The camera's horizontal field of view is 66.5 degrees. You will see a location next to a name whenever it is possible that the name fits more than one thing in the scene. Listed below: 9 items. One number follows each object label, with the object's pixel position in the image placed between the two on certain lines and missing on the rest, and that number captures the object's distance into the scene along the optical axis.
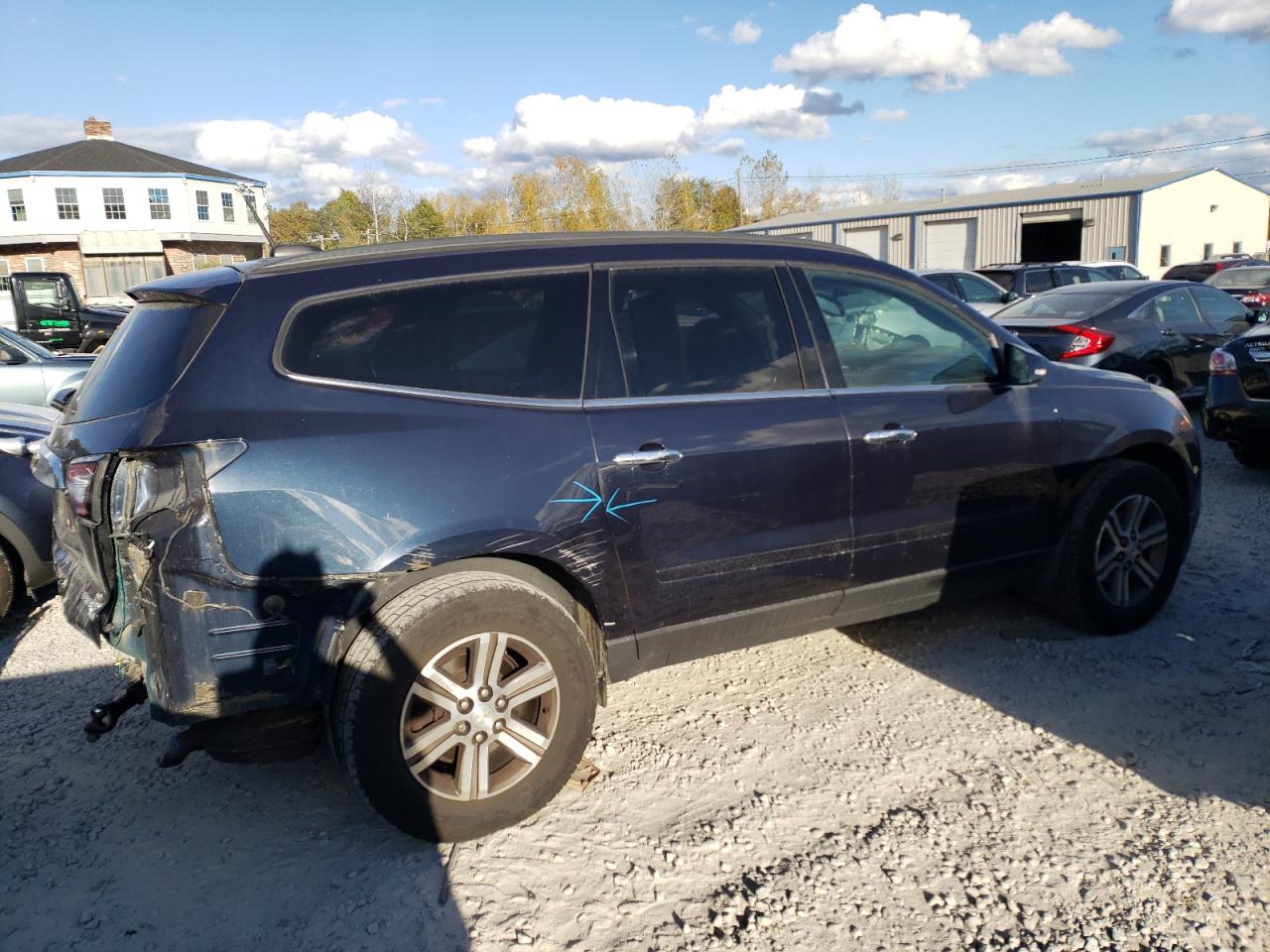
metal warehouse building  38.12
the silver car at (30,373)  9.80
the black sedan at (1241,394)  7.38
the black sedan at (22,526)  5.21
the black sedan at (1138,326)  9.78
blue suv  2.92
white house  42.72
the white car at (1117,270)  19.98
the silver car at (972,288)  14.34
